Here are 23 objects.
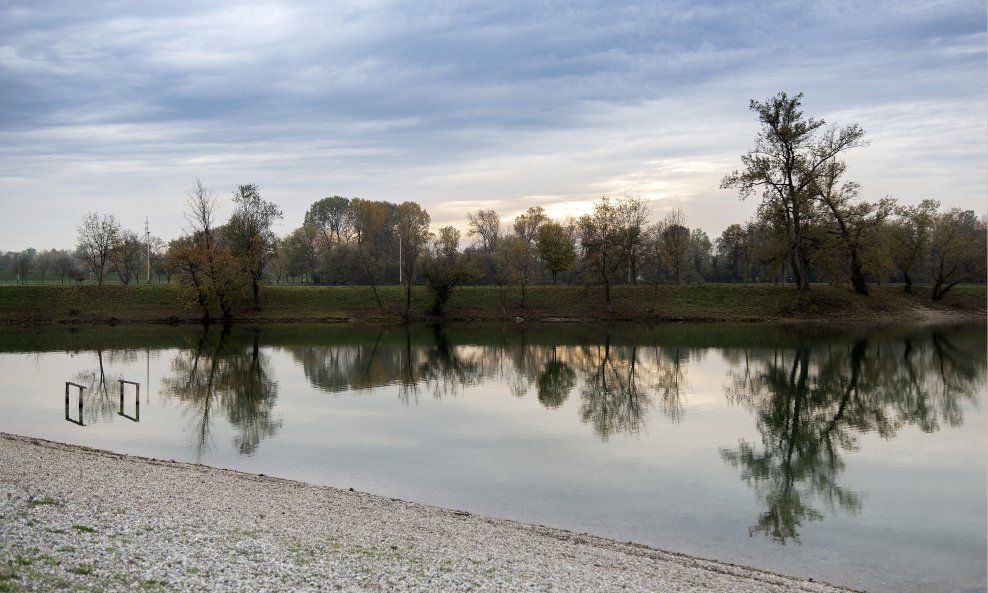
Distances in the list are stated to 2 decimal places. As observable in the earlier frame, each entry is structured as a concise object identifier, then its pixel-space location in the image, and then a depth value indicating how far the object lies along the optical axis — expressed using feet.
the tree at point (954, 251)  222.89
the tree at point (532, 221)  393.70
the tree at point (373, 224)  389.80
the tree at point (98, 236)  271.08
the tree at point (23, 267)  356.24
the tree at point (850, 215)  212.84
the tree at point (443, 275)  224.12
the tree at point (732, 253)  355.75
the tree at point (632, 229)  237.45
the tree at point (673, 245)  266.77
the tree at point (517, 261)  238.48
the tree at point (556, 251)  274.16
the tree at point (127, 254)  278.05
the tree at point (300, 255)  368.07
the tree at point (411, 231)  244.77
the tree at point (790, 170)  212.23
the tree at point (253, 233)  228.63
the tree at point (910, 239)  236.22
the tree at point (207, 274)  213.66
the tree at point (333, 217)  409.90
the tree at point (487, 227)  406.21
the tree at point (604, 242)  237.04
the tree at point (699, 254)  392.88
